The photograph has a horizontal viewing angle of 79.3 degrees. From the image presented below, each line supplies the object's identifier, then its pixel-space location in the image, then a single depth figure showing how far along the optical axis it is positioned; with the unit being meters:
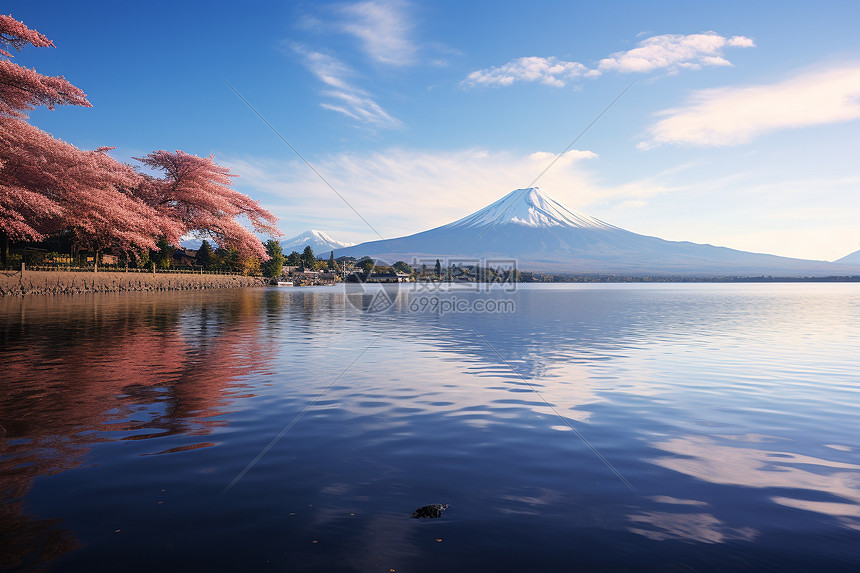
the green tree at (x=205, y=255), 138.00
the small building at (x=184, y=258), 132.62
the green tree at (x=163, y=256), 90.12
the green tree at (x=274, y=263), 180.38
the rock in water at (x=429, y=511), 4.79
